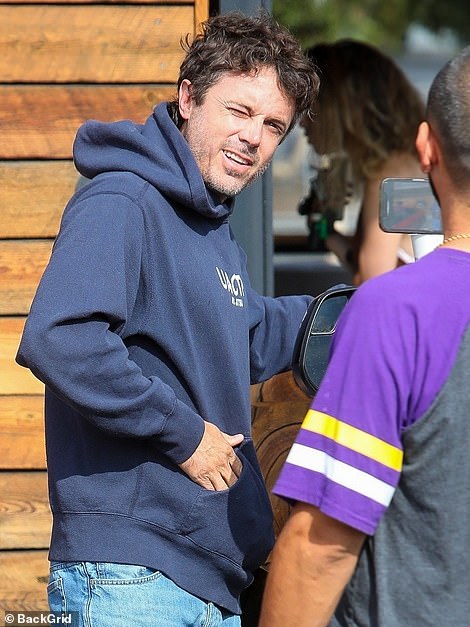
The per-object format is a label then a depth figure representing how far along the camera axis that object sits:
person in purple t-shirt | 8.87
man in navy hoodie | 9.16
